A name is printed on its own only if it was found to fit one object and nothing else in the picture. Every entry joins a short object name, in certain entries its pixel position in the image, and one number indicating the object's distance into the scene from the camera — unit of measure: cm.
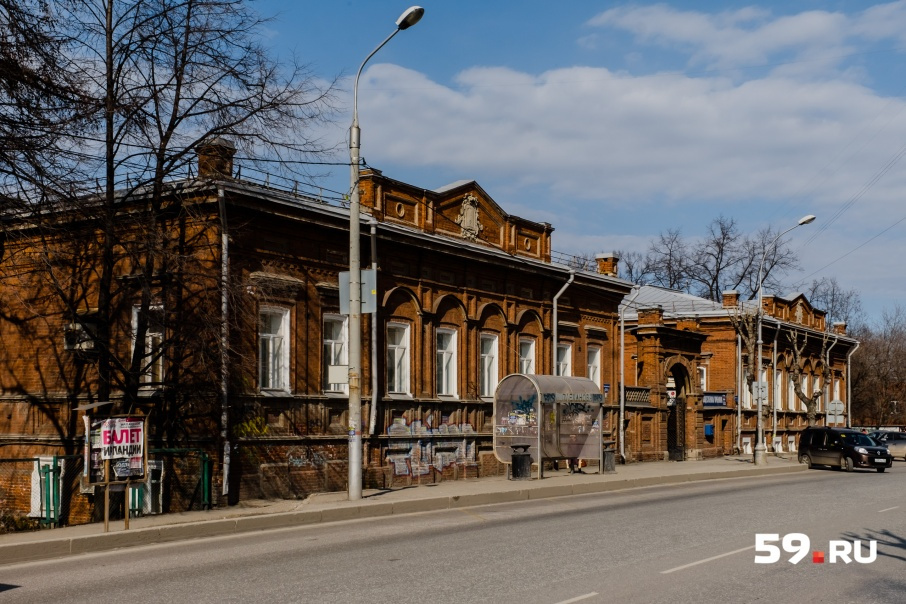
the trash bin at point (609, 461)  3152
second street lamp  3875
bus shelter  2881
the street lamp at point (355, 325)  2023
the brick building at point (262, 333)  1989
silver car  4953
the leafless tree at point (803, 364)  4966
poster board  1583
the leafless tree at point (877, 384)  7969
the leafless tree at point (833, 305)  8794
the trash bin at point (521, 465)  2791
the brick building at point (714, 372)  4119
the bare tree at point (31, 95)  1442
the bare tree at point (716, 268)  7362
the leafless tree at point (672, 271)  7644
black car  3688
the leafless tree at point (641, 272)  7844
